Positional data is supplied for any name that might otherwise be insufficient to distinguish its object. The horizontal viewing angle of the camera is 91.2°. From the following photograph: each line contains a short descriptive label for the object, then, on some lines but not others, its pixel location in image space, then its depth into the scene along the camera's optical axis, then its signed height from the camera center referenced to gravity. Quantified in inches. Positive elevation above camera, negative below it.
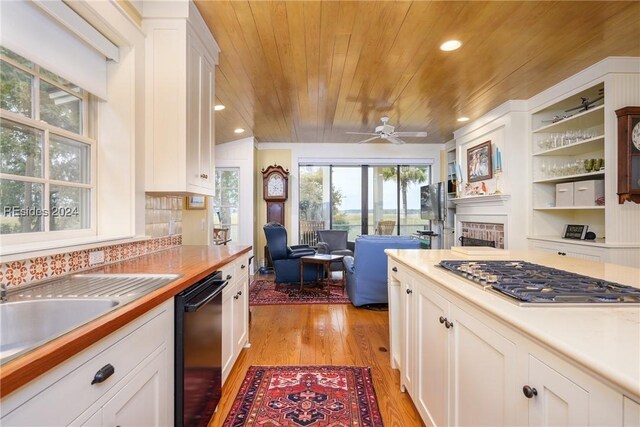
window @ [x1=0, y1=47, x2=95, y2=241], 51.2 +11.3
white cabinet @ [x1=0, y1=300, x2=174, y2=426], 25.6 -17.9
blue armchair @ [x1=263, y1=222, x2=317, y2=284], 183.3 -28.1
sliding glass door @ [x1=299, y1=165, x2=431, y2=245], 248.2 +11.3
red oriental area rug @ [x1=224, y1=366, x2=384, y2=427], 70.6 -46.8
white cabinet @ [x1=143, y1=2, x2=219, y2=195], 79.7 +29.7
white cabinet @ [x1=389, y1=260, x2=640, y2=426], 26.6 -19.6
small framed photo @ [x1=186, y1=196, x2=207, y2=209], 151.3 +4.3
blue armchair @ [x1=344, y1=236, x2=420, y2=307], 138.5 -25.5
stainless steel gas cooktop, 38.1 -10.8
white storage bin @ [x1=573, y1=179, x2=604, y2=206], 118.8 +7.1
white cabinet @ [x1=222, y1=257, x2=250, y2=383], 80.5 -29.3
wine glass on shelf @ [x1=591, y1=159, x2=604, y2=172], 119.2 +17.5
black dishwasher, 52.4 -26.3
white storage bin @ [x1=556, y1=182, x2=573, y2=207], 130.9 +6.9
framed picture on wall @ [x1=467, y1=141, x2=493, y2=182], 168.6 +27.4
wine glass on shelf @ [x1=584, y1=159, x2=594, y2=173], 122.0 +17.5
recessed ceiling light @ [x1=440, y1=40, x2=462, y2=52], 96.2 +51.8
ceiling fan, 161.0 +41.3
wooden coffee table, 167.6 -26.5
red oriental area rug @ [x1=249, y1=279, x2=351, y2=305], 160.7 -46.0
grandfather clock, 232.1 +20.5
